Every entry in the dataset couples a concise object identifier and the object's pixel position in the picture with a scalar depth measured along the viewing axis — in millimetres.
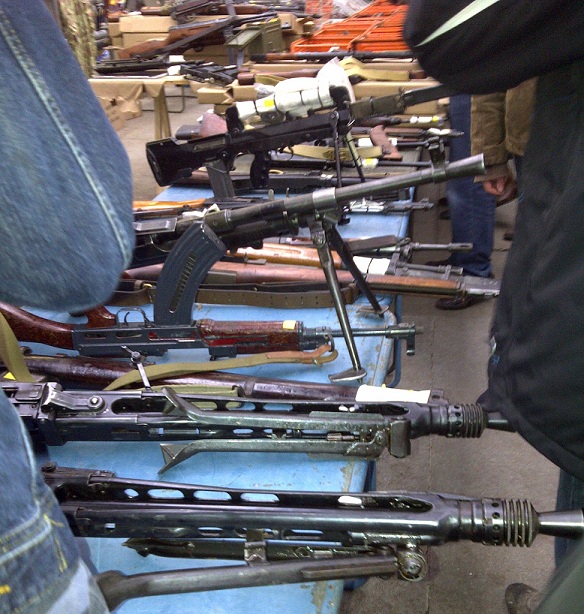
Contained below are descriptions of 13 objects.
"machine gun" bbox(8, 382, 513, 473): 1115
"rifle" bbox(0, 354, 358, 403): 1344
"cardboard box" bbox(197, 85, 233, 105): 3459
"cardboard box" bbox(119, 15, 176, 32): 5280
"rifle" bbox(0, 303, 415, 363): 1576
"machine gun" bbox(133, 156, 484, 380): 1398
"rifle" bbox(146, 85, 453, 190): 2318
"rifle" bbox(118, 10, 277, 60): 4633
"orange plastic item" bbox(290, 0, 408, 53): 3842
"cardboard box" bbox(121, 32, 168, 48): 5367
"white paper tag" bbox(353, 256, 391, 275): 1871
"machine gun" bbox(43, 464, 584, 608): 866
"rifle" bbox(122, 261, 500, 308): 1759
